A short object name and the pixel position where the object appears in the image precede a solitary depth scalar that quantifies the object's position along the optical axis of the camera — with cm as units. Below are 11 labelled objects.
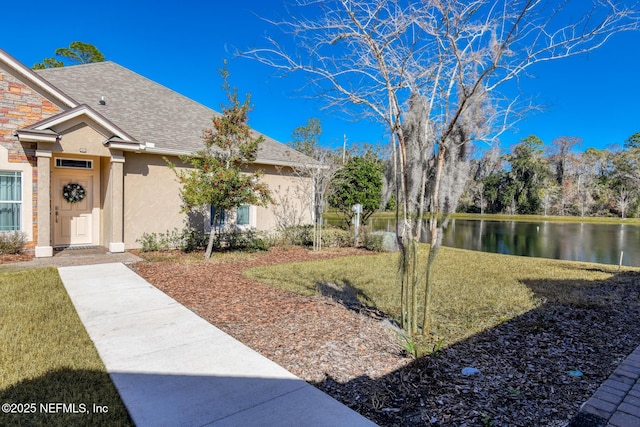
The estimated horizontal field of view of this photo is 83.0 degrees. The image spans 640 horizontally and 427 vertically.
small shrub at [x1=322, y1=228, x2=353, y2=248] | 1410
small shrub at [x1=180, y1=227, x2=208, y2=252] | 1140
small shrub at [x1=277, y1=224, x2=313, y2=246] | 1388
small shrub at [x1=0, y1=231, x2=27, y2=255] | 905
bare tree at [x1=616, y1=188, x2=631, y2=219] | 5175
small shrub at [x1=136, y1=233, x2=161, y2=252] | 1091
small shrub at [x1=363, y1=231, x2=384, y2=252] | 1356
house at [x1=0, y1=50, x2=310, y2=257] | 920
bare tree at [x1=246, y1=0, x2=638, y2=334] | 368
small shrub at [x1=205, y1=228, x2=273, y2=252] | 1218
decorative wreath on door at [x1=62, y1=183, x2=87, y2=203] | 1069
